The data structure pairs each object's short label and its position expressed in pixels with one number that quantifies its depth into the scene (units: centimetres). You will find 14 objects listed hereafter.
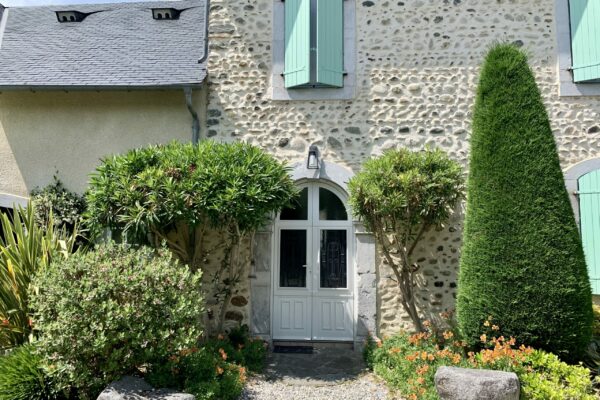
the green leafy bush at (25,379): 395
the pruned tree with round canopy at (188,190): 512
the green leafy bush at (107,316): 388
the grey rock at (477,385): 384
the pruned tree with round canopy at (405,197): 537
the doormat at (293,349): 614
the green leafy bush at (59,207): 652
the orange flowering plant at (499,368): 405
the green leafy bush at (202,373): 414
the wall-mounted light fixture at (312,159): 633
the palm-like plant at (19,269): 482
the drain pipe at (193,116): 637
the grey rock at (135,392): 372
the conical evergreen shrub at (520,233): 451
